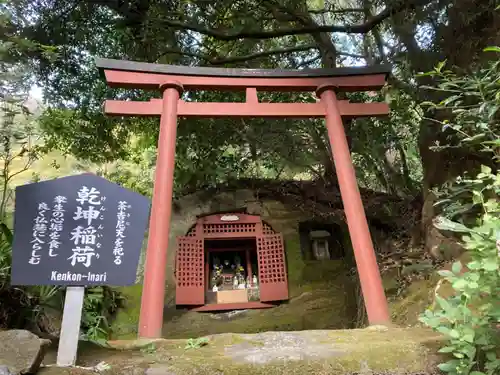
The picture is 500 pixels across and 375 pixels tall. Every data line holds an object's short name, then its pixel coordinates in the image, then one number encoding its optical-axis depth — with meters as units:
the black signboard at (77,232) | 2.65
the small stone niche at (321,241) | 7.79
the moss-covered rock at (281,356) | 2.54
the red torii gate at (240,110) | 3.85
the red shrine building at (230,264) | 6.79
